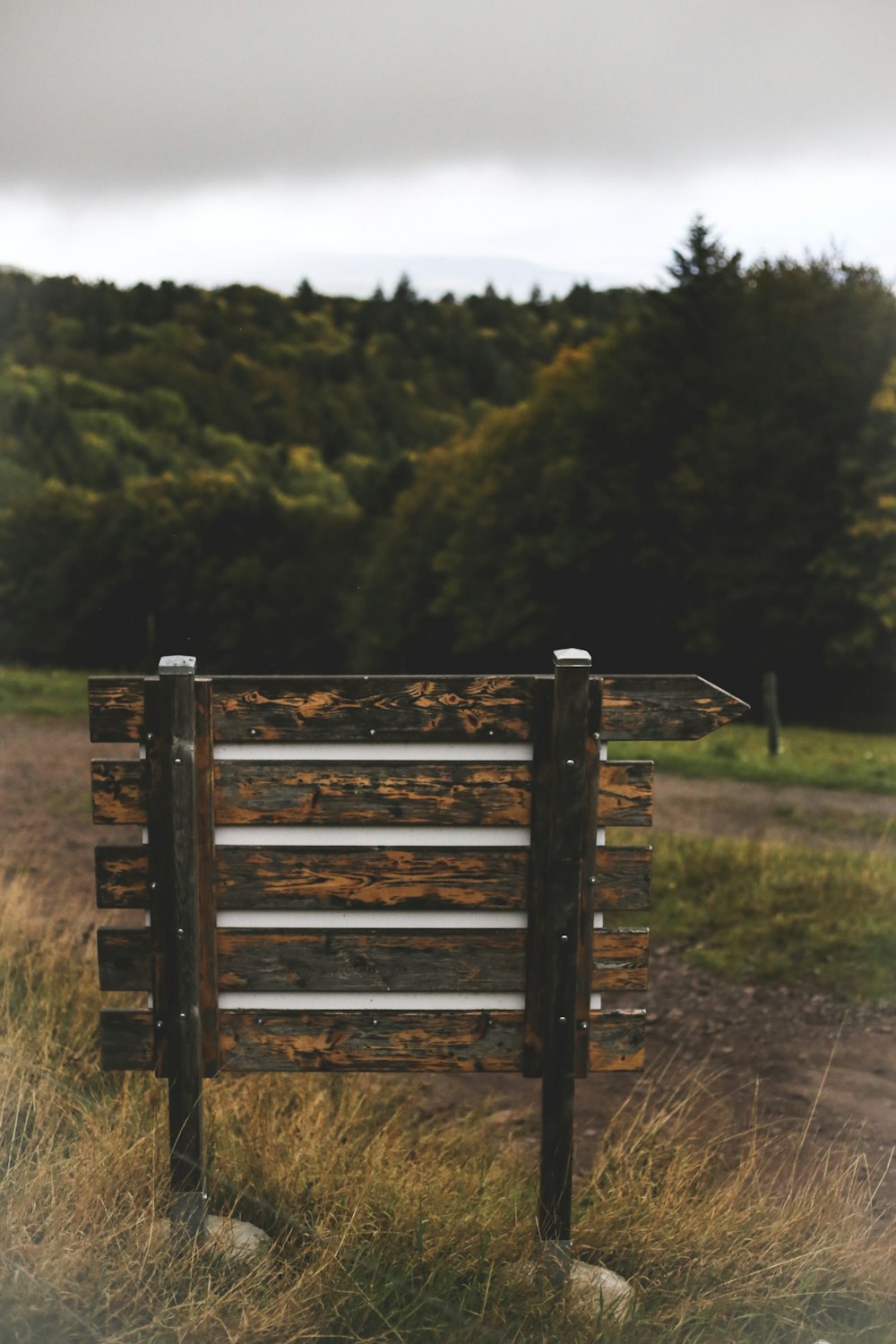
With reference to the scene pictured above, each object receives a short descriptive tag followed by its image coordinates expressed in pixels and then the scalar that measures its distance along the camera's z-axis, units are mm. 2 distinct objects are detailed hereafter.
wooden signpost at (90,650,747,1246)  3631
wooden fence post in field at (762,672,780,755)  19656
